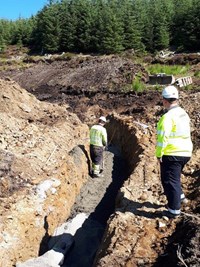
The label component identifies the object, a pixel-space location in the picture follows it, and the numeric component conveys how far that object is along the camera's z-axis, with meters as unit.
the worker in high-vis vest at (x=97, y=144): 6.45
